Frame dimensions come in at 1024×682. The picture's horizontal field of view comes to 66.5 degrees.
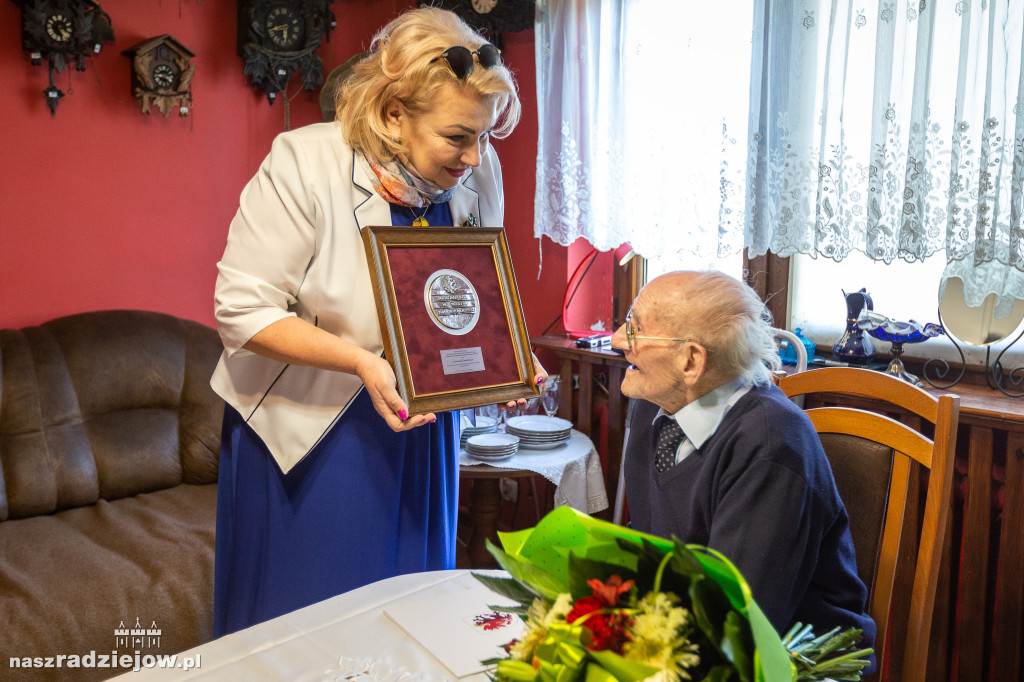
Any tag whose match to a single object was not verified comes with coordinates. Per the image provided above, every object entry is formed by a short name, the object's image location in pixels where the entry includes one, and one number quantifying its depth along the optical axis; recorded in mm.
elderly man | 1140
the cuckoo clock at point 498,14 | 3186
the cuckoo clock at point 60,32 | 2717
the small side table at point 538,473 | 2547
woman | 1339
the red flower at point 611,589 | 624
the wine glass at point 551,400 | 3006
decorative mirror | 2084
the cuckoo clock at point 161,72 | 2963
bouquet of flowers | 578
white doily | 959
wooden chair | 1300
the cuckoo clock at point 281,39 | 3232
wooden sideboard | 1893
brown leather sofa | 2129
